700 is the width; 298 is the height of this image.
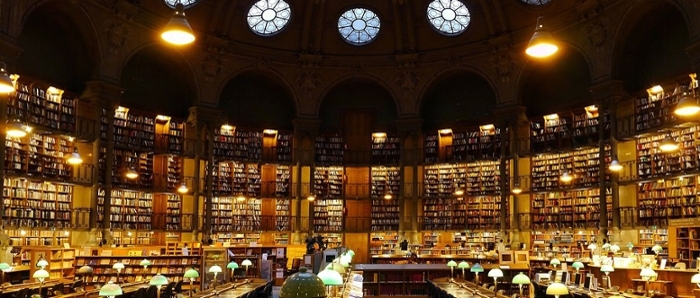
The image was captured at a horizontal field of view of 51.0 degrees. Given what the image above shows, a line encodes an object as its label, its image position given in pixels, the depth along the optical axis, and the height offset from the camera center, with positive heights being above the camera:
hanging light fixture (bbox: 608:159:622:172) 17.26 +1.24
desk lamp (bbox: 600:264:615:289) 14.56 -0.98
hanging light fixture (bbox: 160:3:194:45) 8.02 +2.03
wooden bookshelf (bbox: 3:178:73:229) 19.34 +0.35
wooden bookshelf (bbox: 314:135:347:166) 29.17 +2.68
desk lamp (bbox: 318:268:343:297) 7.55 -0.62
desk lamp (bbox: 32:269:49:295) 11.14 -0.88
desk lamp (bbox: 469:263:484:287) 14.78 -1.00
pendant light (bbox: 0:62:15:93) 10.33 +1.87
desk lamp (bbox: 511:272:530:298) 9.88 -0.82
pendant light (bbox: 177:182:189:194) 24.29 +0.94
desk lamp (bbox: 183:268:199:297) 11.31 -0.88
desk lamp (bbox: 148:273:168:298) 9.55 -0.83
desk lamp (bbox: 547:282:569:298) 8.16 -0.79
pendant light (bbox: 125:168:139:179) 21.88 +1.26
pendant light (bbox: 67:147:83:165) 16.73 +1.32
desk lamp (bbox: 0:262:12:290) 13.74 -0.98
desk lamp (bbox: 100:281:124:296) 8.42 -0.85
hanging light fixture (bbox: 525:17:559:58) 8.44 +2.01
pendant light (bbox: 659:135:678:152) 16.27 +1.64
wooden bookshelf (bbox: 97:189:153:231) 23.72 +0.24
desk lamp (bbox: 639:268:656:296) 12.27 -0.90
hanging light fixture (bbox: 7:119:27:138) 14.89 +1.76
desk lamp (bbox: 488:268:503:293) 12.70 -0.95
